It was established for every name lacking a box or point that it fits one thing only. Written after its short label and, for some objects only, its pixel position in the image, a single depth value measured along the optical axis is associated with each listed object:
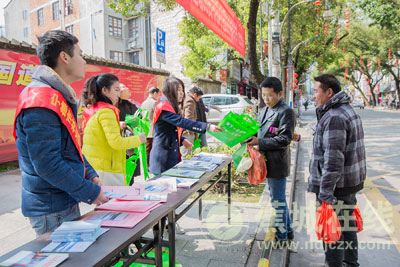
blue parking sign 9.58
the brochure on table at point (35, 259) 1.28
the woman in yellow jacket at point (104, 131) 2.67
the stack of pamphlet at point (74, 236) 1.44
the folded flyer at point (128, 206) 1.90
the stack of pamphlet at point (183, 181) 2.48
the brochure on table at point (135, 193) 2.08
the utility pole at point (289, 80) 16.12
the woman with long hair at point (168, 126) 3.40
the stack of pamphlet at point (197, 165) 3.16
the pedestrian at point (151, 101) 6.24
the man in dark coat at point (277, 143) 3.21
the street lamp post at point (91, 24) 24.76
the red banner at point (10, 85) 6.43
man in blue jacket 1.57
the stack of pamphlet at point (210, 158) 3.56
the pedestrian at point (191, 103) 5.74
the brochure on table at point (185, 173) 2.81
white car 14.20
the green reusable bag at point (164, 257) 2.28
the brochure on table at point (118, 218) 1.71
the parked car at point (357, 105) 43.22
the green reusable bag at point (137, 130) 3.79
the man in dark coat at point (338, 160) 2.51
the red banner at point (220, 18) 3.18
